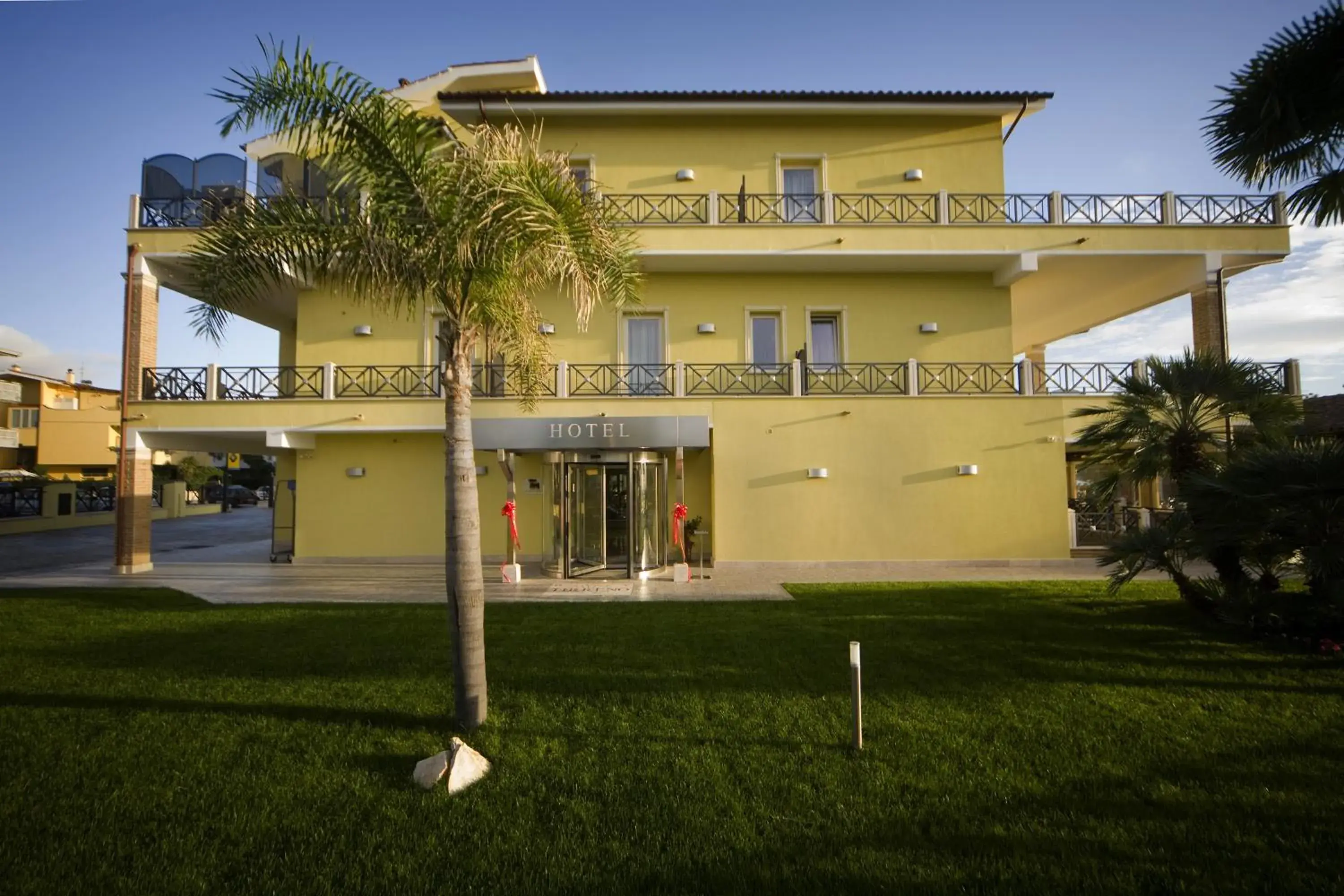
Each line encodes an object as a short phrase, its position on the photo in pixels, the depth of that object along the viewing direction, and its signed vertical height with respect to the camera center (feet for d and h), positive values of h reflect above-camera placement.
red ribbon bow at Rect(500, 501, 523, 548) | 40.14 -1.45
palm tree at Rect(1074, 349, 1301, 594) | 26.45 +2.36
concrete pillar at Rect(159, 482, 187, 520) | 104.47 -0.50
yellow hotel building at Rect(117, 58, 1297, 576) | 43.68 +9.11
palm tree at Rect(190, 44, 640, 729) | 15.94 +6.55
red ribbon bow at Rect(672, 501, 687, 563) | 38.88 -1.76
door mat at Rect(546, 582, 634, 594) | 36.37 -5.51
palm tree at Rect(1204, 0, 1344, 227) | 19.63 +10.92
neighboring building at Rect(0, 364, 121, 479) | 111.96 +11.08
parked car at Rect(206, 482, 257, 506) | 131.23 +0.14
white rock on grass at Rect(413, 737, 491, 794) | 13.34 -5.58
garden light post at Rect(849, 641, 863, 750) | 14.64 -4.61
